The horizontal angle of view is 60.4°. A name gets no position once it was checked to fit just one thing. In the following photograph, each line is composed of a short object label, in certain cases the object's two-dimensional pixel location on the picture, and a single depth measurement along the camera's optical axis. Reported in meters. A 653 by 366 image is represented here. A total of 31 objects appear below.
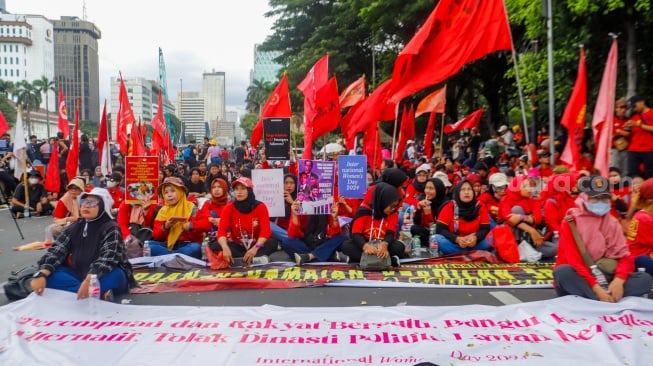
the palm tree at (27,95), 77.69
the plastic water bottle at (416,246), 7.92
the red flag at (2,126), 11.34
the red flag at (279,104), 10.57
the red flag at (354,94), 13.88
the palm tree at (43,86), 80.19
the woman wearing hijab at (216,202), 8.00
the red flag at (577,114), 7.65
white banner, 3.73
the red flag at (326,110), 9.99
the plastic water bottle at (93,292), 4.64
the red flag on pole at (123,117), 12.25
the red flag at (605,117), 6.41
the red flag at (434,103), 14.59
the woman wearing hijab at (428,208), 8.41
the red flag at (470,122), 18.58
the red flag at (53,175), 12.17
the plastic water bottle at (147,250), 7.25
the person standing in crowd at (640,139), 8.76
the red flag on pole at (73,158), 11.88
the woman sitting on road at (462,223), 7.33
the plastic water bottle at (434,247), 7.52
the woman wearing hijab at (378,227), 6.64
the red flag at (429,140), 15.46
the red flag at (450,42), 8.02
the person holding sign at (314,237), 7.30
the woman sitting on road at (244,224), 6.91
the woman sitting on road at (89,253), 4.91
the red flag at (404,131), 13.13
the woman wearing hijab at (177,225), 7.33
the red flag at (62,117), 14.18
